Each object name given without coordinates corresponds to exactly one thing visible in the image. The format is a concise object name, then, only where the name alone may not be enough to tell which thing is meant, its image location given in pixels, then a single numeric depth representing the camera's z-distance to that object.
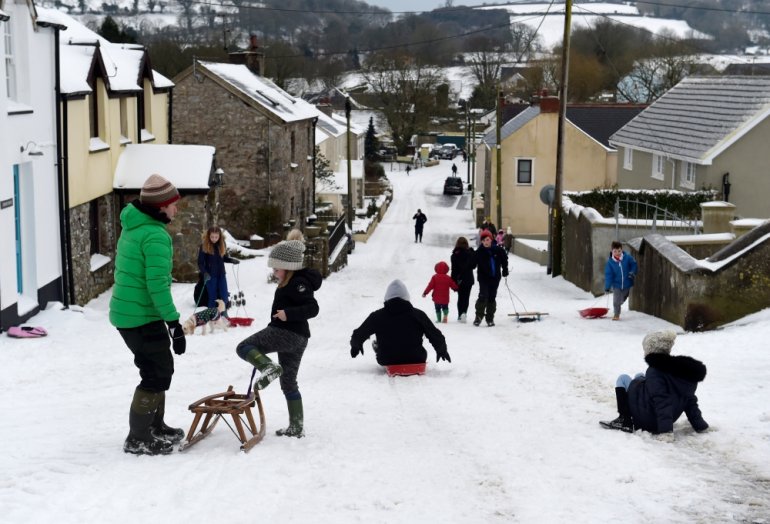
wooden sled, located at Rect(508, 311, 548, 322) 17.45
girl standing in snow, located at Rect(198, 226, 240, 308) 15.44
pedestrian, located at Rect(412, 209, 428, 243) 45.06
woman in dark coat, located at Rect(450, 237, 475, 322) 17.25
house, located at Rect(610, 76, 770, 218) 29.75
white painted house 14.30
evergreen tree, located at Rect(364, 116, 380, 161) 97.88
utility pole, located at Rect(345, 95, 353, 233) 44.58
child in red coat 17.10
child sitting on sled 11.49
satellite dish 28.55
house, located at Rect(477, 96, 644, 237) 47.47
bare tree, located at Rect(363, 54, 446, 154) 100.06
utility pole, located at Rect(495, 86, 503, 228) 40.03
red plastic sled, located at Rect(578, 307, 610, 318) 17.56
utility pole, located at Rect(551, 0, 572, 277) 26.28
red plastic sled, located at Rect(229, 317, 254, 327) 16.53
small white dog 7.90
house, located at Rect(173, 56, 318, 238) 35.91
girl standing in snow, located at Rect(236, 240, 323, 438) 8.11
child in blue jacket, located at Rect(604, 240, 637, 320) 16.92
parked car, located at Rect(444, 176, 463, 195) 75.31
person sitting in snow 8.27
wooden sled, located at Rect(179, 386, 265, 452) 7.80
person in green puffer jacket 7.27
